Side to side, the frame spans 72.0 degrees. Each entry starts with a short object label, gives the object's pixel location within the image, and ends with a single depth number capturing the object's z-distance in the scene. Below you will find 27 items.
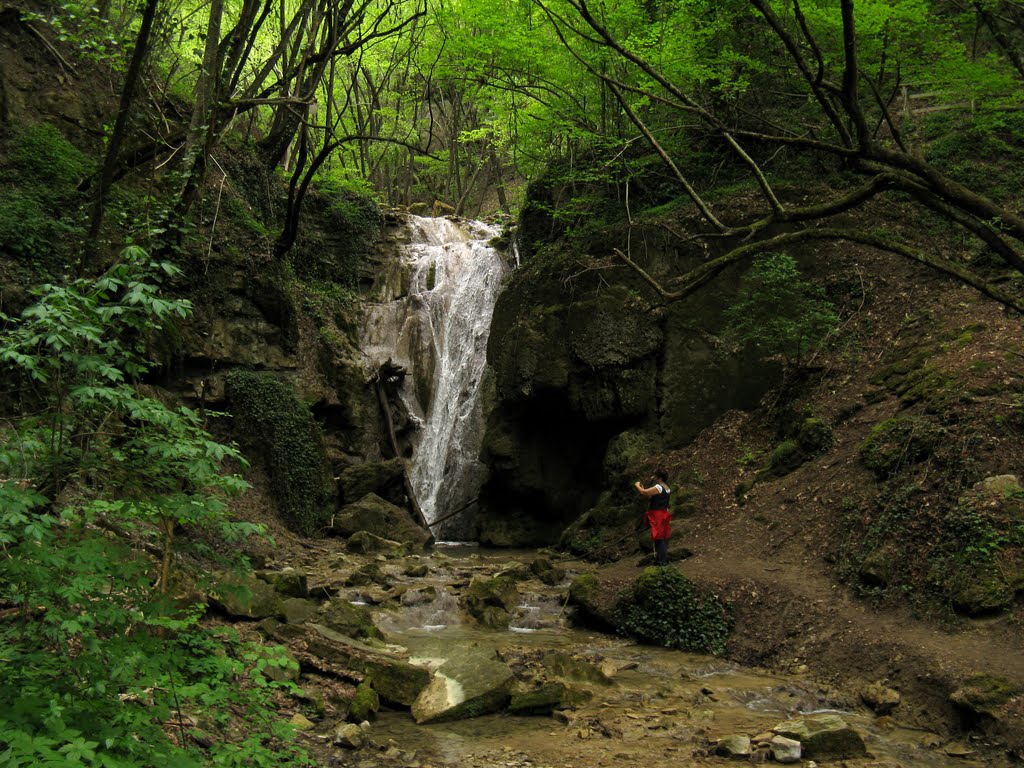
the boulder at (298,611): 7.93
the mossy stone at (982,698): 5.98
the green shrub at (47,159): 12.16
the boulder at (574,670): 7.65
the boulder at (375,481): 16.61
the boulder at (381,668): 6.71
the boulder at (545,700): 6.74
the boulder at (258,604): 7.19
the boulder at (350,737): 5.63
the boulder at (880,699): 6.75
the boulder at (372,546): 14.07
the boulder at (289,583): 9.07
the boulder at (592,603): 9.80
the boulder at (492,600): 10.04
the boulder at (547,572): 12.05
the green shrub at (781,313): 12.57
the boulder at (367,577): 11.12
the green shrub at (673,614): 8.99
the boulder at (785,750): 5.73
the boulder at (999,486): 7.86
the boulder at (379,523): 15.33
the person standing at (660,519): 10.36
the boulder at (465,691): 6.53
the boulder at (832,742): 5.77
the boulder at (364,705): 6.21
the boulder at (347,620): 8.08
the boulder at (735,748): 5.82
